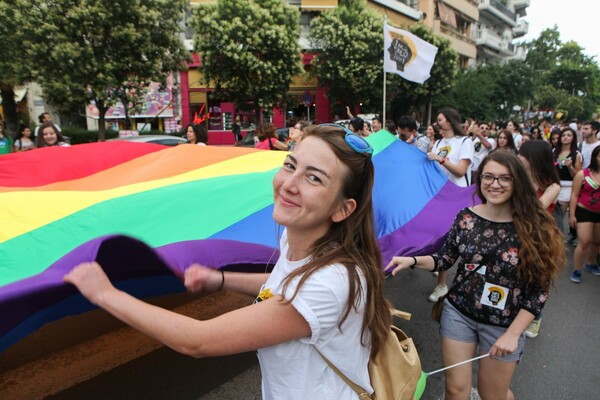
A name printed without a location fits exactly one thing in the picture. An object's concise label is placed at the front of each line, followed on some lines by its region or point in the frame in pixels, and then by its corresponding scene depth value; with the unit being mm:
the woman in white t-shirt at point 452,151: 4648
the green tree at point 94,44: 12414
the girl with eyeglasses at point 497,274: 2174
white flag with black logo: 8984
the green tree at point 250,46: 18922
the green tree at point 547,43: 63625
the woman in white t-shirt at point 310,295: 1112
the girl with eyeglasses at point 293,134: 8188
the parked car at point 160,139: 11828
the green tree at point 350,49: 23297
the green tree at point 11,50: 12164
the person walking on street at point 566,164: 6246
